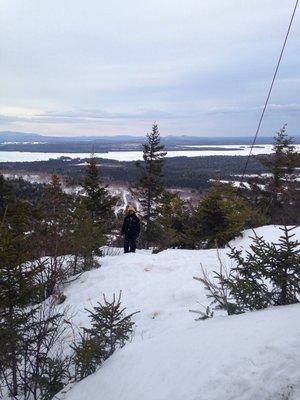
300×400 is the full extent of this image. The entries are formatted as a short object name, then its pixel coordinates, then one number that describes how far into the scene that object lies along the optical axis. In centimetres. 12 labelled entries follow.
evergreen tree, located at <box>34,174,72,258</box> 1127
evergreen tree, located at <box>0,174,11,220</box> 2319
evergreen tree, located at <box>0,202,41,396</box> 646
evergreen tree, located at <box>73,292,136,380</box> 586
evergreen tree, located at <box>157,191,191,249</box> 1689
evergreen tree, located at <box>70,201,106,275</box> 1167
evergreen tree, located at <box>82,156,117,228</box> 2453
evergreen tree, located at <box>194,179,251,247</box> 1456
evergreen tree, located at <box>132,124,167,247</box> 2827
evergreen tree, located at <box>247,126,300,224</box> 2442
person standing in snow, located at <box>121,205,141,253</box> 1341
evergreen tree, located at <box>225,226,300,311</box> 543
